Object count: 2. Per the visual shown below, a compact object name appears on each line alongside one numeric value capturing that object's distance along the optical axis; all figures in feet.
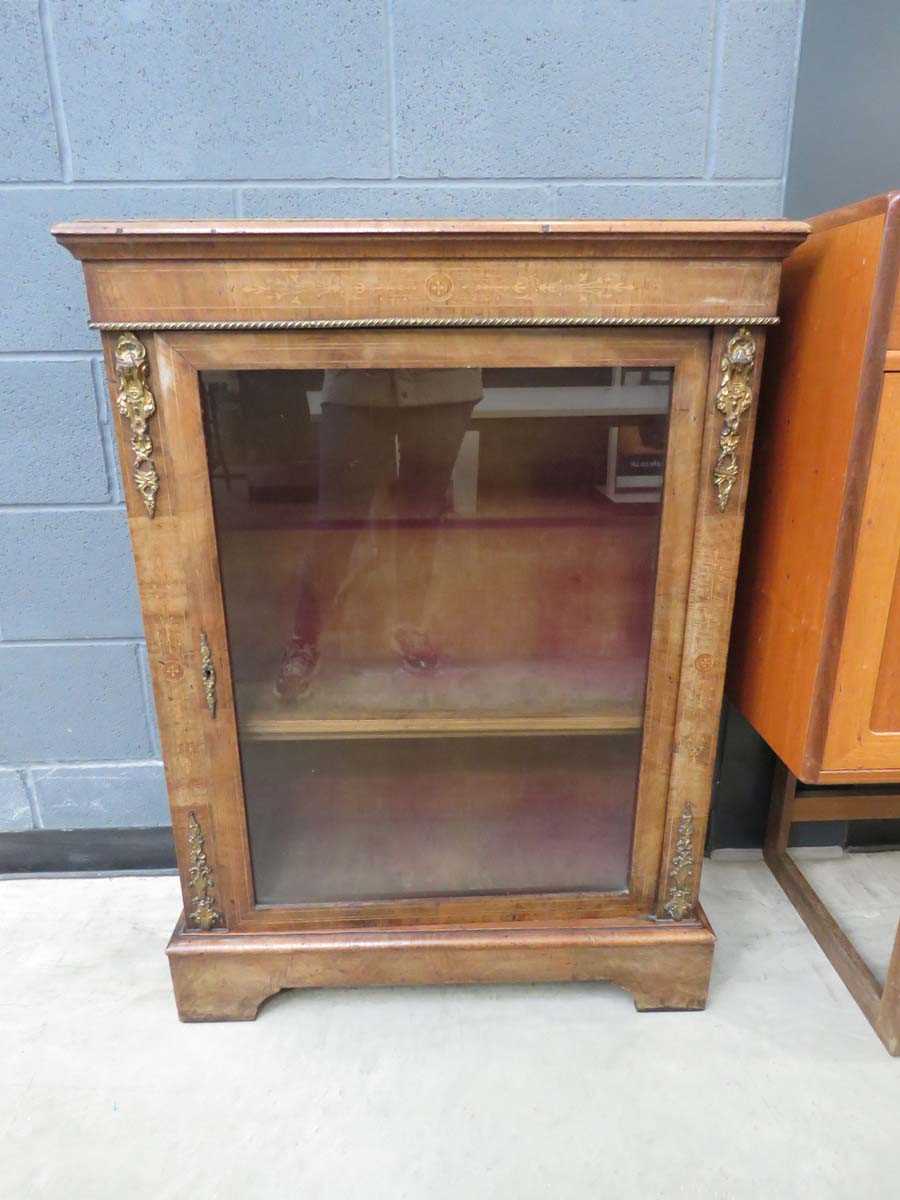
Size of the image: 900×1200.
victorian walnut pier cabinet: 2.53
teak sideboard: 2.50
